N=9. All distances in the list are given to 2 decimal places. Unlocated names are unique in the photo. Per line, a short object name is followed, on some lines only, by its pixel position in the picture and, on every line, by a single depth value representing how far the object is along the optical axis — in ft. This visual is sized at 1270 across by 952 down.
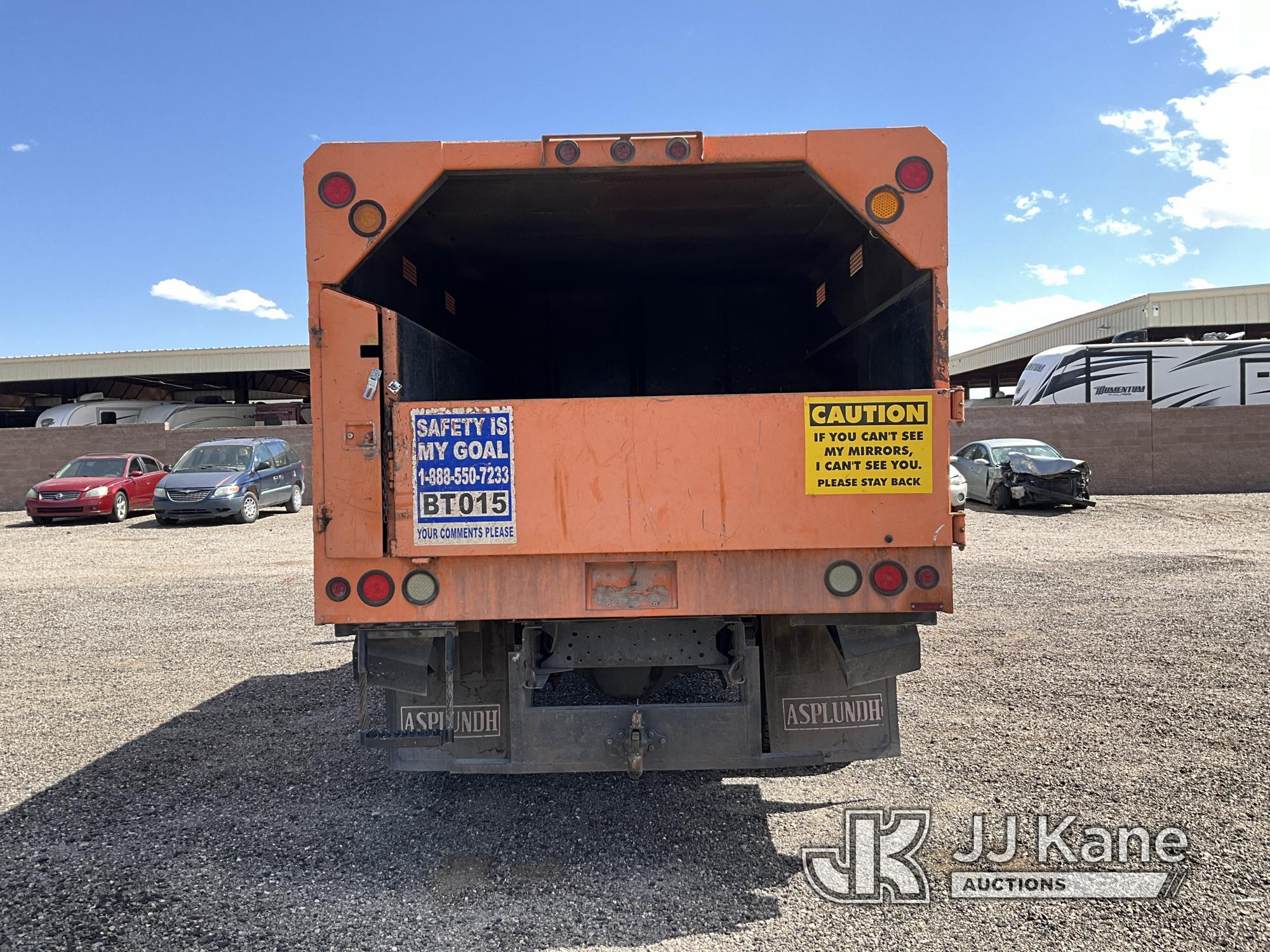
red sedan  55.21
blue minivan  52.37
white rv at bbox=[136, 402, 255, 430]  93.15
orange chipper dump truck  10.53
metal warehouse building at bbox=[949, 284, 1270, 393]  95.35
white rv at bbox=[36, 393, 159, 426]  90.89
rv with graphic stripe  66.95
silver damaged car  53.31
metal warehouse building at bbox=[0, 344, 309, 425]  112.27
